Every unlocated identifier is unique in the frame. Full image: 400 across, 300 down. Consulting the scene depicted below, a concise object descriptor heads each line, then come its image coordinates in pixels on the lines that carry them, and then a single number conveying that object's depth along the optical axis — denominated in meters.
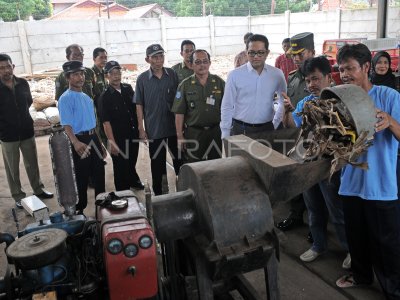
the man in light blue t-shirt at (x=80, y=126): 3.41
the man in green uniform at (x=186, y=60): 4.57
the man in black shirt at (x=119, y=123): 3.82
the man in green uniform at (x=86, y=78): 4.36
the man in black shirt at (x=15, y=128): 3.90
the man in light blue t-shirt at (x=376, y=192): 1.98
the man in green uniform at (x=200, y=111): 3.60
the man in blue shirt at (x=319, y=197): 2.52
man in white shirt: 3.29
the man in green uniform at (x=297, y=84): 3.34
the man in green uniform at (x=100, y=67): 4.79
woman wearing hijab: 3.89
